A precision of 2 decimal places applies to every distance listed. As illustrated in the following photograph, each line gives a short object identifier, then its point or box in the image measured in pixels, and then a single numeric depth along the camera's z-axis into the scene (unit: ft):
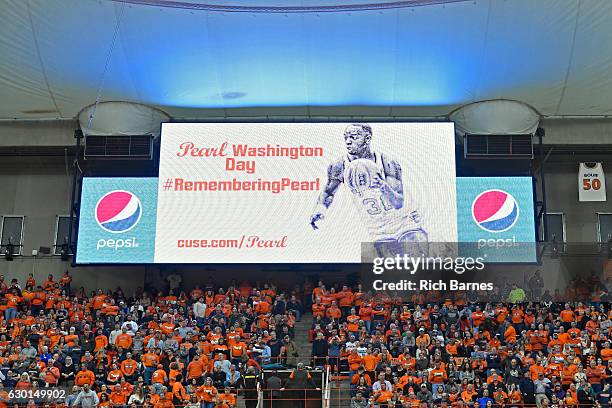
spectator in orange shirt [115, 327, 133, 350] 81.66
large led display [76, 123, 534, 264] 93.35
